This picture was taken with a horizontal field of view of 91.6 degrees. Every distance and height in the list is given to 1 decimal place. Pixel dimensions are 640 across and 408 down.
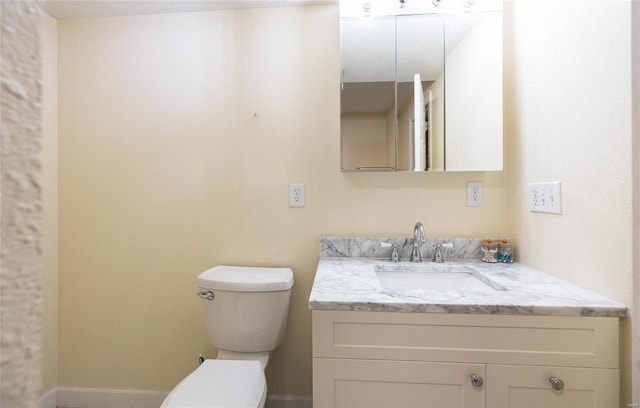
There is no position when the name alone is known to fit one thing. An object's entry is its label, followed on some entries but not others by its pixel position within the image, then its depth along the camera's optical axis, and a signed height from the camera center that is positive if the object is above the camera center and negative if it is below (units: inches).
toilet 51.1 -18.0
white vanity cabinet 32.4 -16.8
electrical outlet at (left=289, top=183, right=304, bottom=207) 60.3 +2.0
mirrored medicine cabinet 54.9 +21.6
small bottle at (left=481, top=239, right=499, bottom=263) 54.0 -8.3
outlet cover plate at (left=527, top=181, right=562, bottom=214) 42.8 +0.9
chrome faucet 53.9 -6.3
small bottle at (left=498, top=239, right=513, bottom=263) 53.4 -8.5
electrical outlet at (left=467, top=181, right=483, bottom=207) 57.7 +1.9
